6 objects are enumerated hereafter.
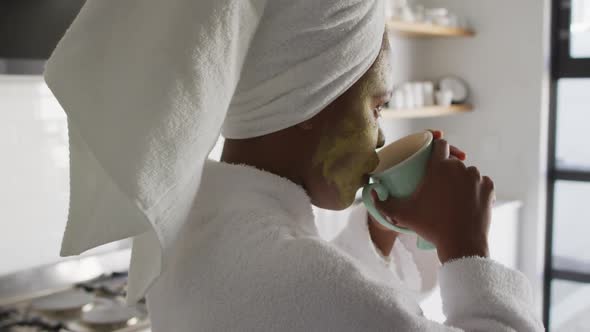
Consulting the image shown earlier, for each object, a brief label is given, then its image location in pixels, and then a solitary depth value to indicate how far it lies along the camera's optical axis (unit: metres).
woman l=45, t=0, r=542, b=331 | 0.53
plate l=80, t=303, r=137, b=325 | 1.42
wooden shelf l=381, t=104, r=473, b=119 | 2.70
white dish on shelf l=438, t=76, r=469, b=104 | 3.24
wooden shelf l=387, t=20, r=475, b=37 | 2.68
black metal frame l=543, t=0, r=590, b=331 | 3.06
